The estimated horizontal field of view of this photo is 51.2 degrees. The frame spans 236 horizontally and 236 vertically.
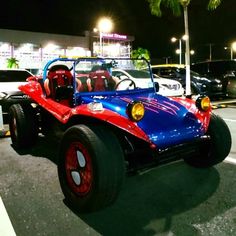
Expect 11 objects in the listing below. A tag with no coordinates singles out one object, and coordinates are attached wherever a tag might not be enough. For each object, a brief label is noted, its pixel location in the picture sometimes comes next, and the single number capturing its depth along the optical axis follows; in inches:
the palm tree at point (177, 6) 411.1
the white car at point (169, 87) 357.4
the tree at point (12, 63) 793.5
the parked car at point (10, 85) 207.1
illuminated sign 1075.9
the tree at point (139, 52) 1082.0
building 926.4
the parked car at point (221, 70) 400.9
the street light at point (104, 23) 621.7
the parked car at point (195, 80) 401.0
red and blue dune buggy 99.7
